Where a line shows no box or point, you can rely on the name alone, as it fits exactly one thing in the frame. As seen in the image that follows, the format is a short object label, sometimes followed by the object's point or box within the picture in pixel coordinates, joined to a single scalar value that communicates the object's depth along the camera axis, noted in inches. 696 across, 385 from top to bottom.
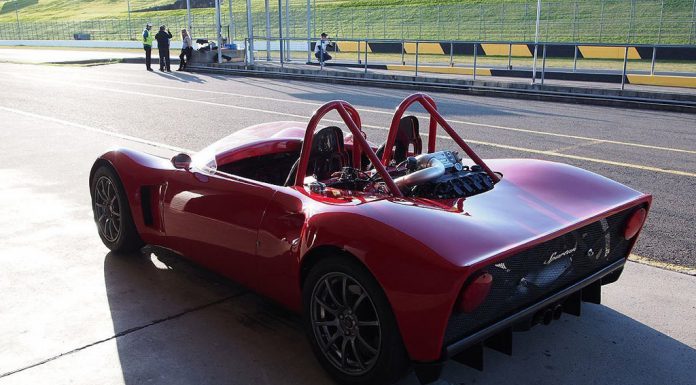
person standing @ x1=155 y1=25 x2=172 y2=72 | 987.0
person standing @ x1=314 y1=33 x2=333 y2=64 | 980.9
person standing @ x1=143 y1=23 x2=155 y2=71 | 1015.0
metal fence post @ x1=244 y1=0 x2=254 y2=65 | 1027.3
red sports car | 105.6
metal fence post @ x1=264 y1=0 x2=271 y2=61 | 1104.6
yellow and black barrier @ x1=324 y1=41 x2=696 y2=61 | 1047.6
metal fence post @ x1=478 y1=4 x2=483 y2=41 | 1545.3
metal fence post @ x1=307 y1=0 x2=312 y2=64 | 1088.9
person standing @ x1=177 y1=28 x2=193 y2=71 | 1033.2
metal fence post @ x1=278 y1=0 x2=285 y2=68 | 985.5
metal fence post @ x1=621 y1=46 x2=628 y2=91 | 647.1
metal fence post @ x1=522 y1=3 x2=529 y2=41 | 1467.8
